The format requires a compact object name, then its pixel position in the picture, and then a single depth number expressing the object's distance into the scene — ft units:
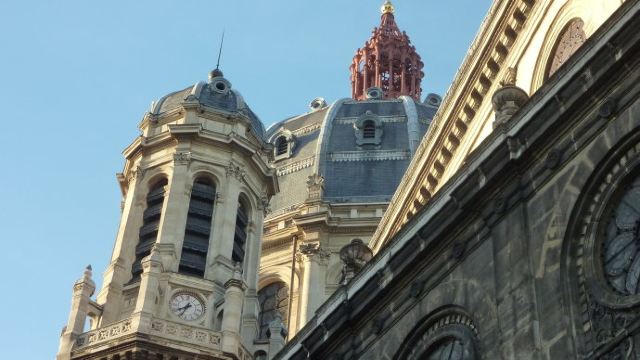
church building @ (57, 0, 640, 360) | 71.20
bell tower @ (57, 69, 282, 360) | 146.30
